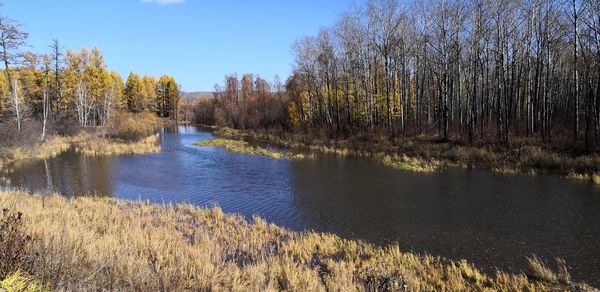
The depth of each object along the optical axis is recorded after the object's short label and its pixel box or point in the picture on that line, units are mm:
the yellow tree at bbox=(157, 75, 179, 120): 102375
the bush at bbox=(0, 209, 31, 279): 4367
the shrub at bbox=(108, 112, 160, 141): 40428
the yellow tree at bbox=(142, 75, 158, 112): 90625
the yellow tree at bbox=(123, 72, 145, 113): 89944
